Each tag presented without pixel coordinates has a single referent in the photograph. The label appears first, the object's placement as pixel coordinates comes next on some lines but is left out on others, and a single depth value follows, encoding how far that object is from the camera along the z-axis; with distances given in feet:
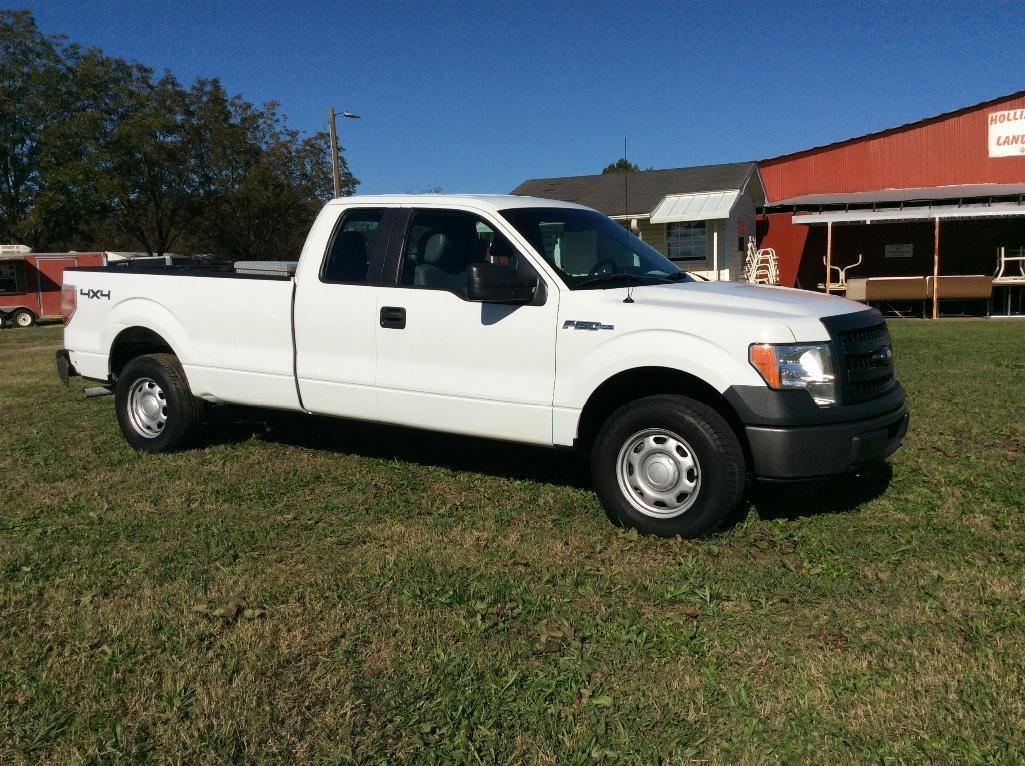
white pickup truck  14.70
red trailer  92.73
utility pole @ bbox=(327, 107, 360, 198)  92.99
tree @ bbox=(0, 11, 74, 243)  127.13
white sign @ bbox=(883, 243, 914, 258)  84.99
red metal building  78.84
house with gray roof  84.17
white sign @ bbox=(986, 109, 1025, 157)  80.48
